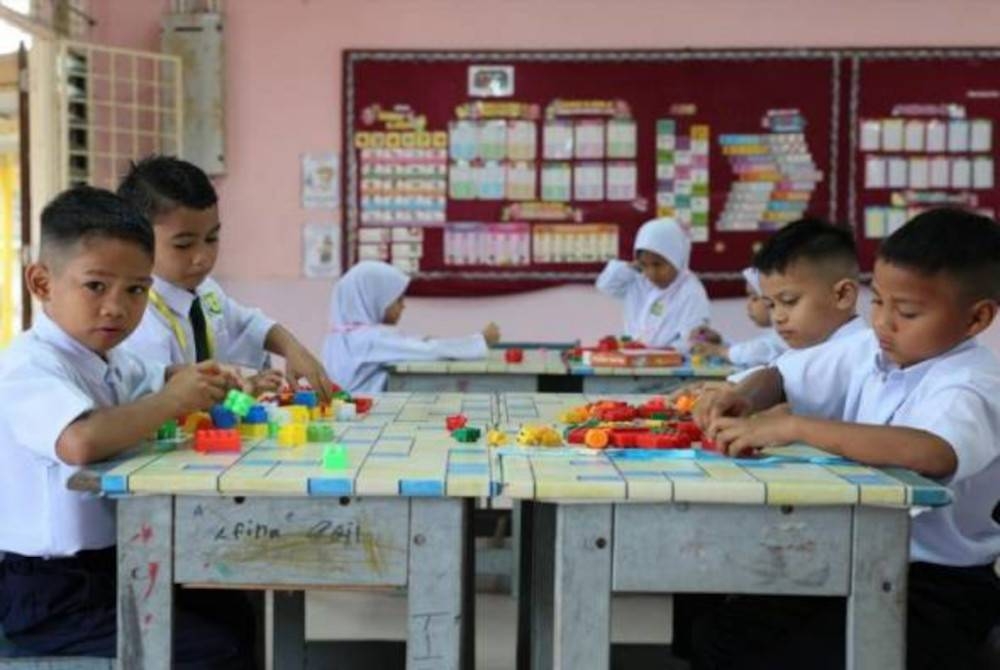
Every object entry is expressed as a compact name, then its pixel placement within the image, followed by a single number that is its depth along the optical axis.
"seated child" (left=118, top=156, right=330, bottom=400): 2.59
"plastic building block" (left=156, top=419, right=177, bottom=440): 1.88
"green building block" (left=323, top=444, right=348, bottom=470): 1.64
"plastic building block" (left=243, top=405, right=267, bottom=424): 2.01
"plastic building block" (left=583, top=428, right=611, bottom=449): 1.82
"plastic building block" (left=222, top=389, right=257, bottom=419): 2.01
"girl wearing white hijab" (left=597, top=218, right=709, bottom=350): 5.46
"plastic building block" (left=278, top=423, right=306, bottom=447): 1.88
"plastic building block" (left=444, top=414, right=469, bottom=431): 2.07
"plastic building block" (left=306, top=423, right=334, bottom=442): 1.93
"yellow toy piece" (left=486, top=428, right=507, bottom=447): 1.88
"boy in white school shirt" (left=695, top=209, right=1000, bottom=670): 1.71
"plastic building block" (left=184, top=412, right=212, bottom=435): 1.95
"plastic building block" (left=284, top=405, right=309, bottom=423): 2.05
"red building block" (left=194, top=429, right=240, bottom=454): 1.77
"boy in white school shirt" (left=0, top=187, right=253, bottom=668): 1.70
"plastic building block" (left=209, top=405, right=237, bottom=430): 1.97
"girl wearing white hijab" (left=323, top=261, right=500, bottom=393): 4.30
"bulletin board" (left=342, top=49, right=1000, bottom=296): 6.23
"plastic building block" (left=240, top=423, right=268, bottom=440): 1.95
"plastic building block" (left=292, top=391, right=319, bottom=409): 2.33
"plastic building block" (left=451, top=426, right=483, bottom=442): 1.91
